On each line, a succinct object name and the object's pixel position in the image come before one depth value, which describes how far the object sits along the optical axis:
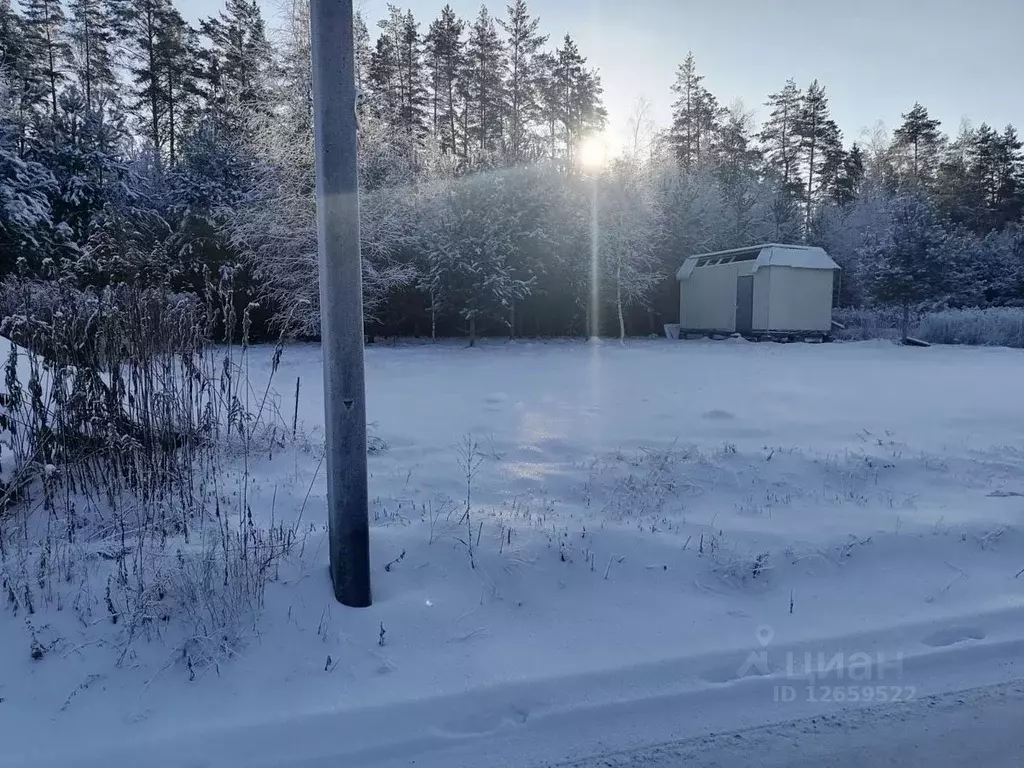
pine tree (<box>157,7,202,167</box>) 26.69
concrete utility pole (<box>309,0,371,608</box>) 2.65
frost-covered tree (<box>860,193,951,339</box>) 19.78
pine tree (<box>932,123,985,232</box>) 36.34
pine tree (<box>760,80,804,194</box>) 38.75
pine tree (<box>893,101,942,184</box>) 39.88
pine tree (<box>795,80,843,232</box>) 38.34
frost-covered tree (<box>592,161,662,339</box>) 21.36
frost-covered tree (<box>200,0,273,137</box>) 23.17
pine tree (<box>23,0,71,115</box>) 24.89
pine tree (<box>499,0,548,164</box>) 31.45
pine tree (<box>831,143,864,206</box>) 38.31
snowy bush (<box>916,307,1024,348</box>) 18.75
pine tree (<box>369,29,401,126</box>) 28.72
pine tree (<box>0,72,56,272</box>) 13.57
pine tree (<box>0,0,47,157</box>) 16.73
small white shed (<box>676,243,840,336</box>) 21.05
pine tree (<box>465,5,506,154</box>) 31.08
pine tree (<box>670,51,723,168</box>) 37.69
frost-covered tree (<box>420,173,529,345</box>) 17.91
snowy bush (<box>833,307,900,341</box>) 22.94
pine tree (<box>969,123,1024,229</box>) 36.94
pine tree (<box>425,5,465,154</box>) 31.12
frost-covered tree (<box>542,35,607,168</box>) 31.77
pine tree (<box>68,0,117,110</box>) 25.38
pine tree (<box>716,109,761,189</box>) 37.53
